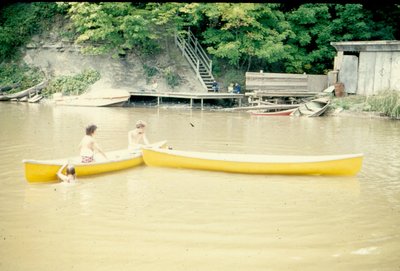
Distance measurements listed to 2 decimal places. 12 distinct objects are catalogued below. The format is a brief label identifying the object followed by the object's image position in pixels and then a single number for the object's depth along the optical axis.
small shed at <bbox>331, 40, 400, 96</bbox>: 23.56
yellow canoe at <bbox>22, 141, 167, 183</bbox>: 9.94
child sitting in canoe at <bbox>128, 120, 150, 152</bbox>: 12.31
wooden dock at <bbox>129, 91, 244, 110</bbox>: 25.44
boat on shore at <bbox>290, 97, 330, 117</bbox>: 23.33
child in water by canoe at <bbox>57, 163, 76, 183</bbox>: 10.06
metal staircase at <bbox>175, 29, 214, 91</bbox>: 27.55
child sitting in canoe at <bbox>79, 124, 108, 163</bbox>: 10.61
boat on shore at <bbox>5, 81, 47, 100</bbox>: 27.54
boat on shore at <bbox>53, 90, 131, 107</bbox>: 25.94
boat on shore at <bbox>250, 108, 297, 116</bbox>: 23.61
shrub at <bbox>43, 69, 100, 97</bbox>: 27.69
